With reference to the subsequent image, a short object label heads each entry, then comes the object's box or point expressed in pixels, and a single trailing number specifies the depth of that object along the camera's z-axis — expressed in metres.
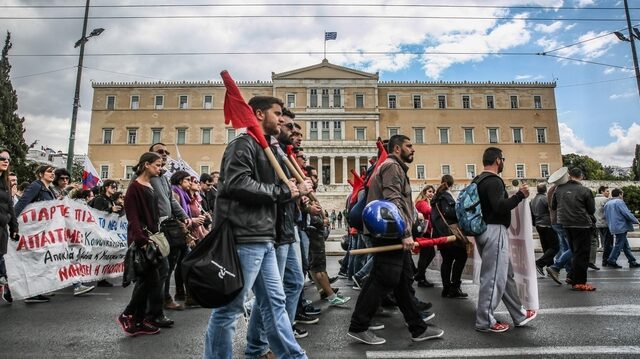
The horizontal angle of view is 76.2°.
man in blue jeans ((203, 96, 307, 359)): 2.56
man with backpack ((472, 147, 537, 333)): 4.18
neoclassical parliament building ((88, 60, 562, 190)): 52.28
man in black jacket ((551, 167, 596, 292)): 6.31
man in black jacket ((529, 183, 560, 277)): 7.78
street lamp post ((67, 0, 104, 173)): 13.10
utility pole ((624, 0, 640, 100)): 14.42
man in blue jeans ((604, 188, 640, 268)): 9.12
